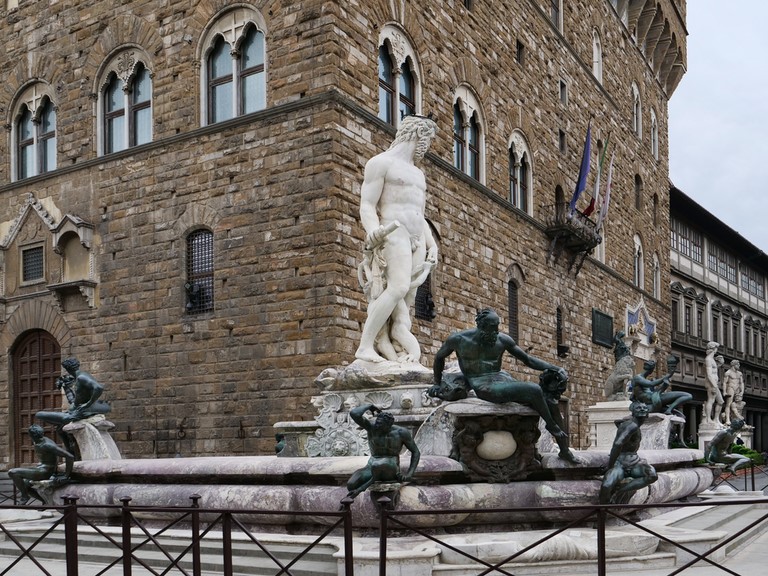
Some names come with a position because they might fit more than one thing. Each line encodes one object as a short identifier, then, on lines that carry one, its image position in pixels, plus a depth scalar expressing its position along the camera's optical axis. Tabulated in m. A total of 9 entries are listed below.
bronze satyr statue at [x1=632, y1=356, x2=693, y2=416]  13.38
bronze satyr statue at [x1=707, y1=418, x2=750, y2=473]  13.04
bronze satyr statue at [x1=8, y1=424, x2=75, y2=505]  10.01
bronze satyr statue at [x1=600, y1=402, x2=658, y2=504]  8.25
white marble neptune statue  10.59
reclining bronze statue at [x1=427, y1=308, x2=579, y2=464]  8.16
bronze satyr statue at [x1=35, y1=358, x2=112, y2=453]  11.30
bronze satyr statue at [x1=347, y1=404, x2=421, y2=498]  7.46
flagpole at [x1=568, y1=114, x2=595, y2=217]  25.53
